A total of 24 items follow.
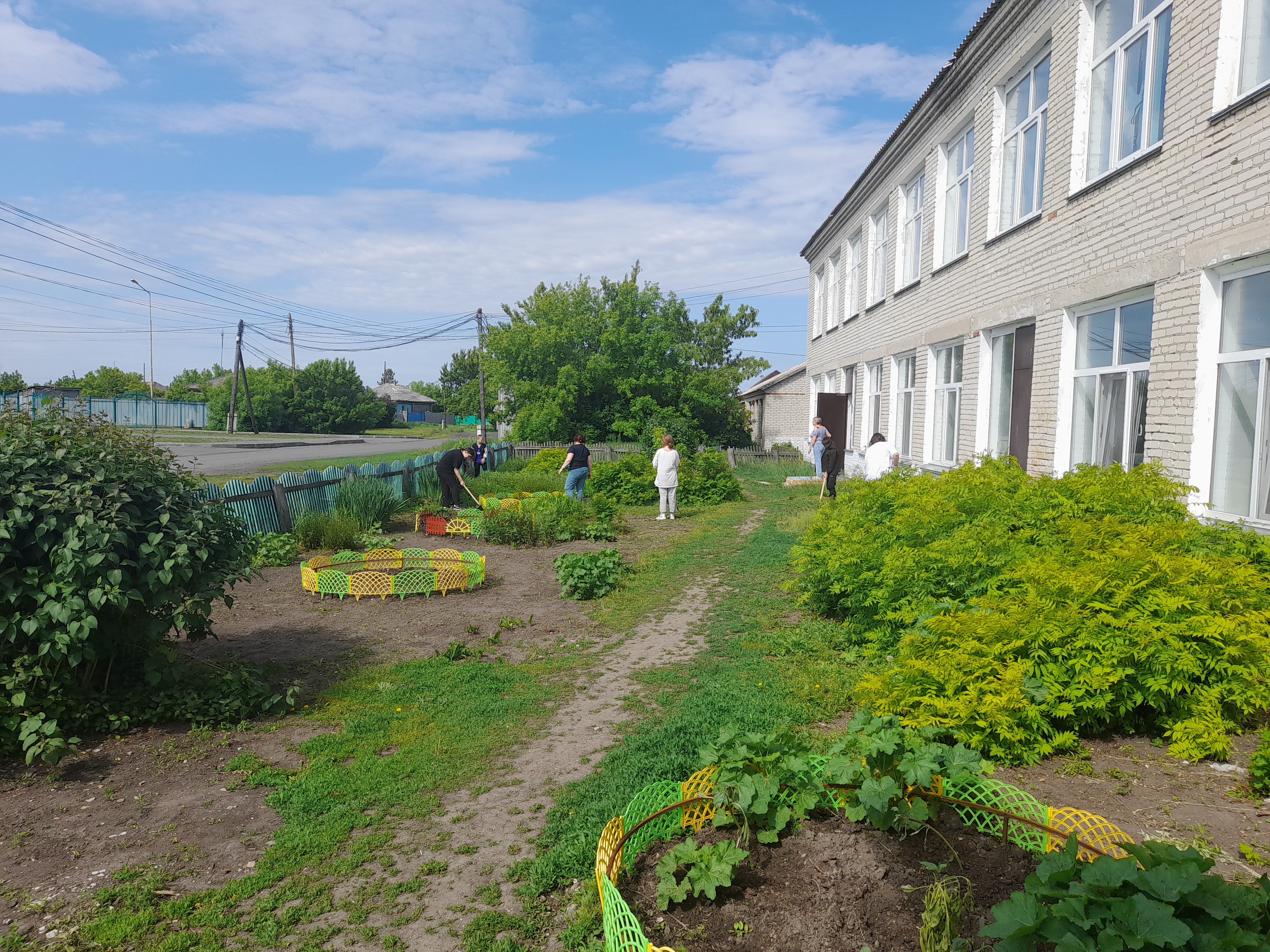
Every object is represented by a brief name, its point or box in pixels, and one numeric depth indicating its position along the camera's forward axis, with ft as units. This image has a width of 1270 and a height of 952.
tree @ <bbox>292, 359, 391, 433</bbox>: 203.31
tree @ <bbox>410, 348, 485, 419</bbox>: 301.02
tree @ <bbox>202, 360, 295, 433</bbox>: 190.08
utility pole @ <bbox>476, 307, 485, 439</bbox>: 102.37
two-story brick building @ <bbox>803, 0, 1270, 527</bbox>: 20.98
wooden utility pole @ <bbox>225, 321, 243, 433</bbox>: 156.46
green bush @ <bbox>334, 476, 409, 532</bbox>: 41.47
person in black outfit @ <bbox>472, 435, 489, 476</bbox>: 62.54
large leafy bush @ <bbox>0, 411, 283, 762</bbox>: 14.17
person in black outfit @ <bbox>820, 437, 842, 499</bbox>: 54.75
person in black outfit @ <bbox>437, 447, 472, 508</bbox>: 49.62
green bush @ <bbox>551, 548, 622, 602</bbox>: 29.40
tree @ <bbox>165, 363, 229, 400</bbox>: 239.30
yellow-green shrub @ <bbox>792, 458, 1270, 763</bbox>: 13.16
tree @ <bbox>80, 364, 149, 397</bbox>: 222.69
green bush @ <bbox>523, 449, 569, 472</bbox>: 65.41
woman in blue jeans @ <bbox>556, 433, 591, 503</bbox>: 52.85
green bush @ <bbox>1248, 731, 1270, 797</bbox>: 11.67
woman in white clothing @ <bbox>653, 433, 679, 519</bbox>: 51.49
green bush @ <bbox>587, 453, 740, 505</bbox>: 59.36
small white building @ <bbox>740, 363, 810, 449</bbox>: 101.91
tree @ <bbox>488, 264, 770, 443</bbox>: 91.45
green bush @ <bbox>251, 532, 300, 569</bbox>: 33.17
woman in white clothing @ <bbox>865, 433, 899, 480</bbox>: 41.45
